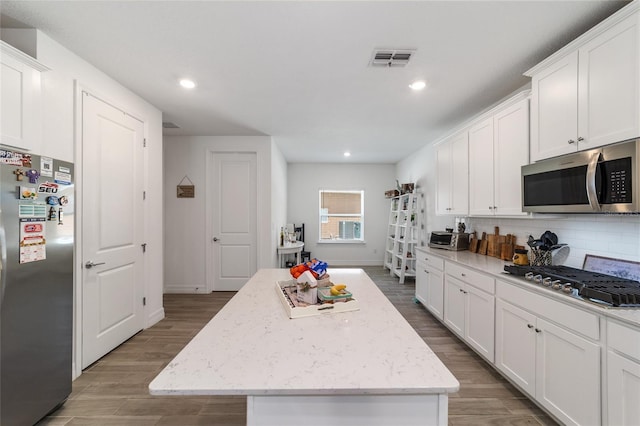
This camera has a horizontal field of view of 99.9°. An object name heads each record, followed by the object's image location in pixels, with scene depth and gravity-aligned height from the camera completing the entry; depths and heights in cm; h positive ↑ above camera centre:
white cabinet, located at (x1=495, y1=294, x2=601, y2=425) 144 -94
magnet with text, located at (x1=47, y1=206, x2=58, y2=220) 175 -2
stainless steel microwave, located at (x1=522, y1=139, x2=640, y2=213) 145 +20
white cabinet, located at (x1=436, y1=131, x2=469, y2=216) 313 +47
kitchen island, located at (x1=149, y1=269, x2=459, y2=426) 79 -51
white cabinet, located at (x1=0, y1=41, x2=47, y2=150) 154 +68
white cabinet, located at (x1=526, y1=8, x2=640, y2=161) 144 +77
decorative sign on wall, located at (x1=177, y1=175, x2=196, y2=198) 432 +35
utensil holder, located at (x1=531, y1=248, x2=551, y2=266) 221 -37
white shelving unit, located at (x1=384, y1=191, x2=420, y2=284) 519 -45
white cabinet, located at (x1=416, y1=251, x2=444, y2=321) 314 -90
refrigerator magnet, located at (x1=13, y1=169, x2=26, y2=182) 153 +22
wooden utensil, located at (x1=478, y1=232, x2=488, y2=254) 315 -38
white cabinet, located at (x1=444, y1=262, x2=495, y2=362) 225 -89
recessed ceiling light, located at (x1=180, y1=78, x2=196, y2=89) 251 +123
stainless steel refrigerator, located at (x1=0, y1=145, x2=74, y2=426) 148 -45
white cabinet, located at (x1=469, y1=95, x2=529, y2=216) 228 +50
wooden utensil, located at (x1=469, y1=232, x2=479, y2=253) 332 -38
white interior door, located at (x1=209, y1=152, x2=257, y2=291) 442 -20
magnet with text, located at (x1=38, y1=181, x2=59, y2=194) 169 +15
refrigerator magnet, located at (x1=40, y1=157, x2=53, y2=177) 171 +29
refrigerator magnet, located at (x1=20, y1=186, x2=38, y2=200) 156 +11
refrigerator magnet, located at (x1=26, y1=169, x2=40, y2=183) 161 +22
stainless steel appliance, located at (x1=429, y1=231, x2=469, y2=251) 345 -37
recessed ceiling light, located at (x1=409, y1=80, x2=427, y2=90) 250 +121
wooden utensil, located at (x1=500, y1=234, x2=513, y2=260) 273 -37
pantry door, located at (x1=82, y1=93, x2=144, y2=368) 230 -15
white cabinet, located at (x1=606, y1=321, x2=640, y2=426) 124 -78
